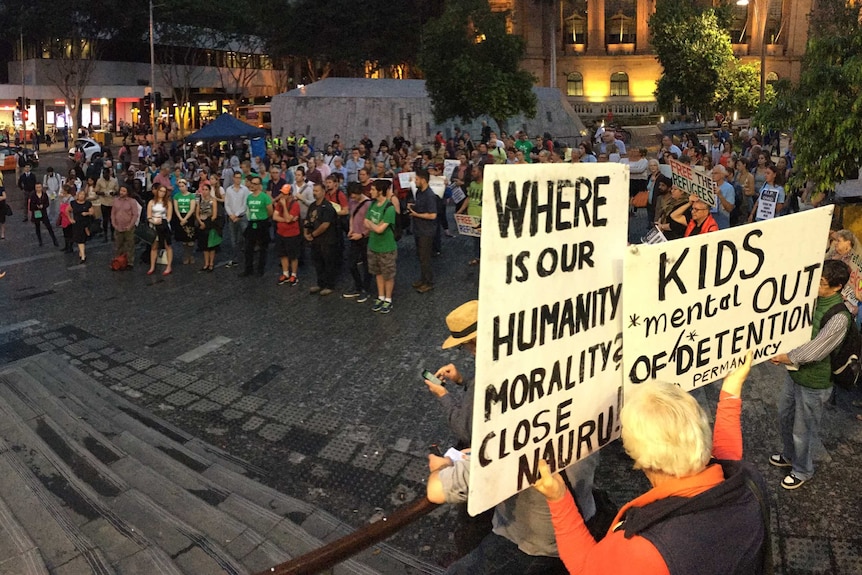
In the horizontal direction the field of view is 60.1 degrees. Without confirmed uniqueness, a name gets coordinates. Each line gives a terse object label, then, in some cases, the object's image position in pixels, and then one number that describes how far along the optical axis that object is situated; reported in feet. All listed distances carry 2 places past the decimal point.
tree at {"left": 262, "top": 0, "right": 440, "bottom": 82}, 155.53
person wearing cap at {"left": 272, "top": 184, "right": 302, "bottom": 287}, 39.50
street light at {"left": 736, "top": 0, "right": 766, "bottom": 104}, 167.71
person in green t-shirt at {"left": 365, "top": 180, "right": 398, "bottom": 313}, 34.50
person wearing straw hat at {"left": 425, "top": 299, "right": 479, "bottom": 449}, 11.75
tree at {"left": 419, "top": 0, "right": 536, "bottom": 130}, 96.07
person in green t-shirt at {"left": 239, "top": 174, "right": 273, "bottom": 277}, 40.93
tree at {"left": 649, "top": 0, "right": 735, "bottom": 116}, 110.32
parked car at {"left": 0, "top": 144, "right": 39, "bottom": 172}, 107.14
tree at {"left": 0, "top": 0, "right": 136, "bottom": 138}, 146.00
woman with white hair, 7.21
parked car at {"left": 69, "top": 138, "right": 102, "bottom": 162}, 121.49
